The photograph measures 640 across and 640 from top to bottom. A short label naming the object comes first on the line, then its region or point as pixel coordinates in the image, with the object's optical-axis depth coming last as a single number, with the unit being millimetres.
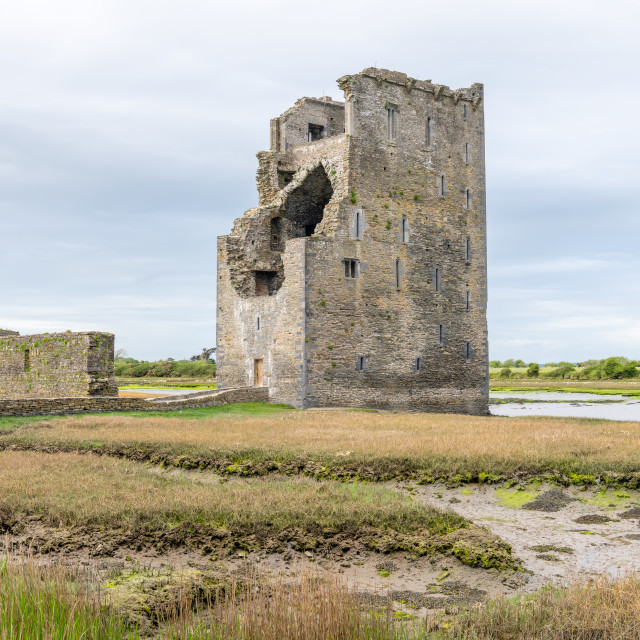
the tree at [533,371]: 95438
